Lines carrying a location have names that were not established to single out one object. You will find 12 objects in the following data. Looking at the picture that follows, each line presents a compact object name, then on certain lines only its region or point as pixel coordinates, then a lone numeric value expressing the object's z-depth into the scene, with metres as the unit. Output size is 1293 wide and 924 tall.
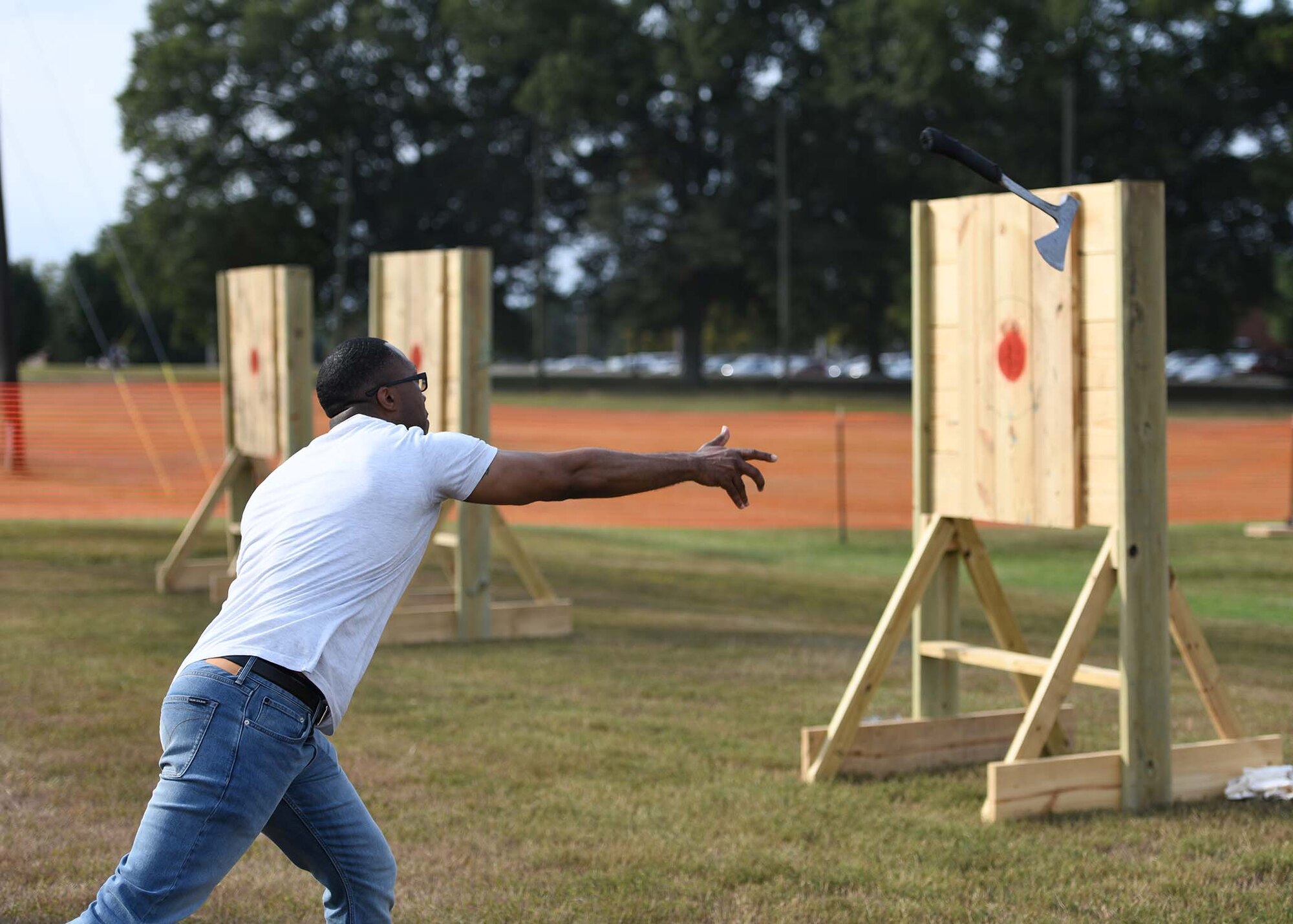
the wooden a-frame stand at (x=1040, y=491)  6.52
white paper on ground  6.74
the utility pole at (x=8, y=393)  21.98
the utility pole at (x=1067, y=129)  44.72
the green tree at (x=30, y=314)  80.38
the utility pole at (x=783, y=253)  48.62
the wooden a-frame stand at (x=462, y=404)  10.78
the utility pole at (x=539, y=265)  52.28
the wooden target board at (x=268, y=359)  11.88
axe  4.50
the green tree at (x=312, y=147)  55.81
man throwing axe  3.39
